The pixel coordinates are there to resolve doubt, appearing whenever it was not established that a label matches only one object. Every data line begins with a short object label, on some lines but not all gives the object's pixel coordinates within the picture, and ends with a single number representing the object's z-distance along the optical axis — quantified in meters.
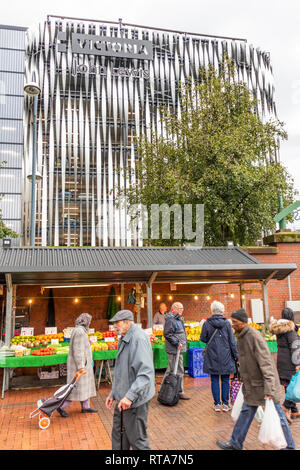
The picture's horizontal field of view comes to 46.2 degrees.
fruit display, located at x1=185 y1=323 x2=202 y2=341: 9.06
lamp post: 12.50
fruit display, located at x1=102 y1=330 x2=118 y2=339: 8.86
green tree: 14.43
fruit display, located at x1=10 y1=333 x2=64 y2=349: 8.39
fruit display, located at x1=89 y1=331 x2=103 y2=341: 9.03
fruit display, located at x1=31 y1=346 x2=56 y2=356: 7.67
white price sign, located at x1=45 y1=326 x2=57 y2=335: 9.23
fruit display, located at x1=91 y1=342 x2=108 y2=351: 7.97
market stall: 7.88
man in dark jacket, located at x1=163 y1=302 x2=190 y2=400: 6.65
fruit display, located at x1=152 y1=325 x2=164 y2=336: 9.55
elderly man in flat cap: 3.41
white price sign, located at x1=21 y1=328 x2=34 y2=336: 8.84
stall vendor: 10.41
